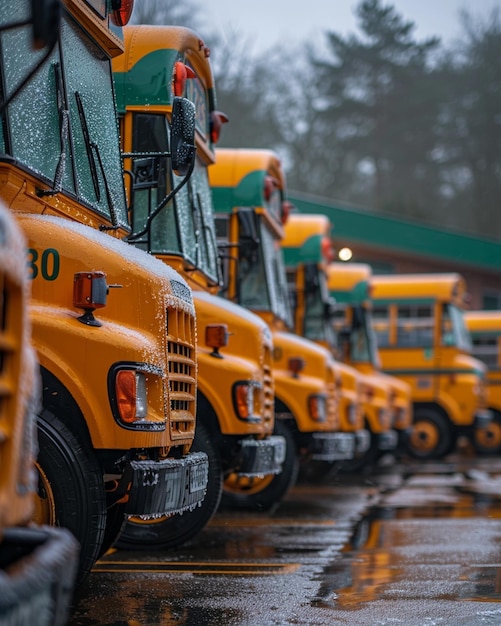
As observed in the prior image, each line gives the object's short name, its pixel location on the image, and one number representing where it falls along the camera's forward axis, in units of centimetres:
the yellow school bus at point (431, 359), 2148
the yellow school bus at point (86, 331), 537
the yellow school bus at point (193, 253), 789
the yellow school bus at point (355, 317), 1831
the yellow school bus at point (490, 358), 2488
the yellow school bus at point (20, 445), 318
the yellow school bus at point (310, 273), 1466
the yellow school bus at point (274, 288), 1079
